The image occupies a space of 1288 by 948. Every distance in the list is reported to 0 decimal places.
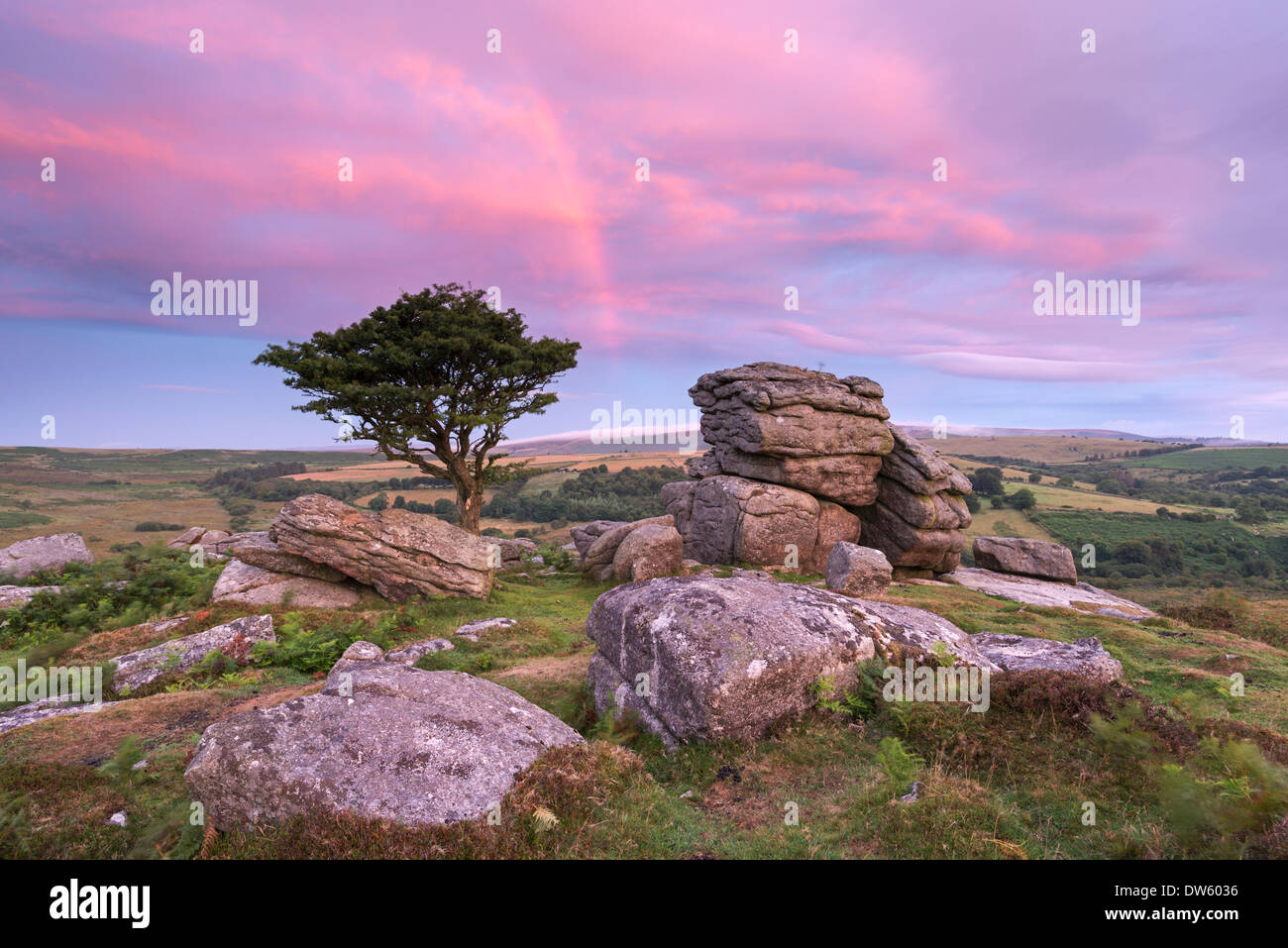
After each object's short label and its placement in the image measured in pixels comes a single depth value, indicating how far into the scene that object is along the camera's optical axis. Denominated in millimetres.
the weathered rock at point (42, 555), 22172
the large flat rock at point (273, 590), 17812
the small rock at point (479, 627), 16344
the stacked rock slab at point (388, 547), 18922
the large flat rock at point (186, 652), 12141
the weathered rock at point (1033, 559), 33188
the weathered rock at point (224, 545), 28395
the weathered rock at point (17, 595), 17562
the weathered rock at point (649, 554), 24406
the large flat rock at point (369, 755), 5453
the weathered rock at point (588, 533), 33750
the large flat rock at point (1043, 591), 25625
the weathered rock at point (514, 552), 32162
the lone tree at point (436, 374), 26031
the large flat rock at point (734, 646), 8234
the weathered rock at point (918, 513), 31438
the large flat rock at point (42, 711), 9289
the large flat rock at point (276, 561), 19141
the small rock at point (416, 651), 13641
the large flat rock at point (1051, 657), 8758
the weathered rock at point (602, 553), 27264
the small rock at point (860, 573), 21828
